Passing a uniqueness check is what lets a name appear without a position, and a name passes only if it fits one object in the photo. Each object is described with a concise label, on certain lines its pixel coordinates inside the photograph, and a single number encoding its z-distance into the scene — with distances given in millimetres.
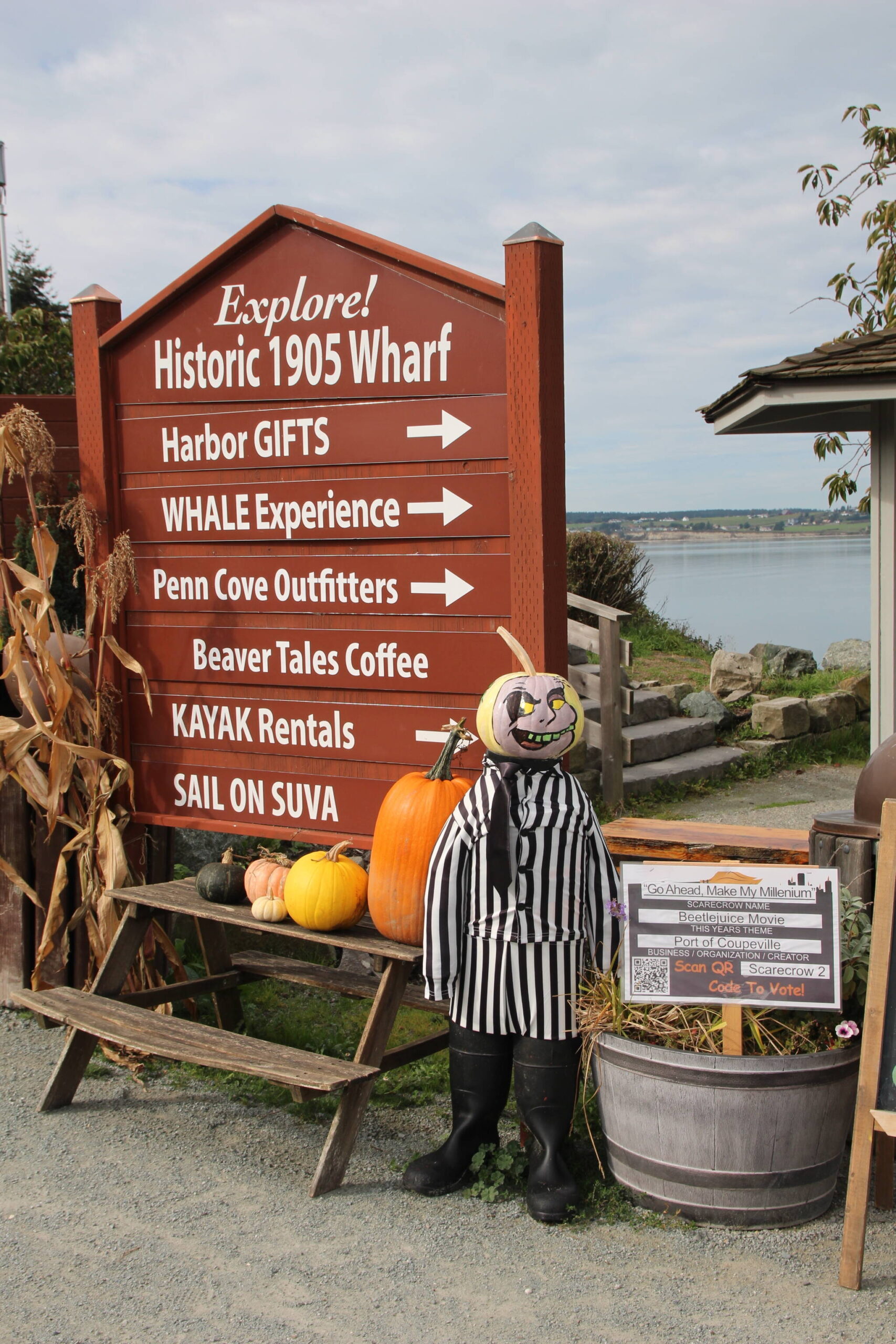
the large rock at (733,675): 12695
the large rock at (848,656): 14500
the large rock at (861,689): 12227
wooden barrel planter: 3168
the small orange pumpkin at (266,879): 4141
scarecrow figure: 3447
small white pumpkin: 4070
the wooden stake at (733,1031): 3236
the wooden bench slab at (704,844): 4027
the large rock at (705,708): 11289
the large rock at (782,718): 11250
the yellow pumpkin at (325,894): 3891
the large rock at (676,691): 11383
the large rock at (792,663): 13688
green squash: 4273
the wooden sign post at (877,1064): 2959
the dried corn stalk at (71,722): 4621
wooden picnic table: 3539
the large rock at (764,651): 13852
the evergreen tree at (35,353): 8406
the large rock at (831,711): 11641
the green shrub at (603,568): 14609
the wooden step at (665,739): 10094
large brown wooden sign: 3777
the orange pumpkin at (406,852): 3707
